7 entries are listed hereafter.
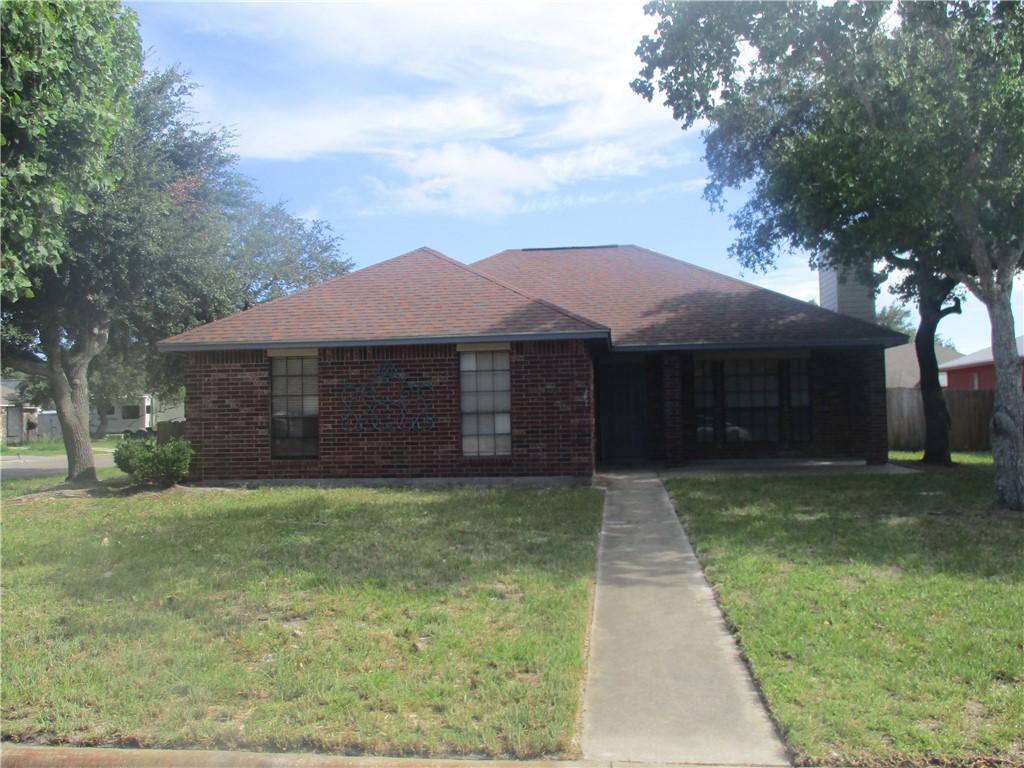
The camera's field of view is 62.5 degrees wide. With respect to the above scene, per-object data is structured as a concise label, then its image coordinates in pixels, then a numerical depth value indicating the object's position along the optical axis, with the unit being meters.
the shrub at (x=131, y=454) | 14.19
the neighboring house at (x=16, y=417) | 49.44
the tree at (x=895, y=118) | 10.40
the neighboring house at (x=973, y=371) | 29.14
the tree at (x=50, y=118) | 6.57
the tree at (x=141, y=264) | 16.81
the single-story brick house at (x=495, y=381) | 14.11
